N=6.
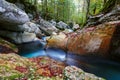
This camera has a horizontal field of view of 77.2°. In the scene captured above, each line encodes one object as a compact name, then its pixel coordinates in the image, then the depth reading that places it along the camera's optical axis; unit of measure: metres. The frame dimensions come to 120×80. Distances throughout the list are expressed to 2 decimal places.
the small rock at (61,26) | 17.26
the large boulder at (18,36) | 7.97
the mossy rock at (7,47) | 6.54
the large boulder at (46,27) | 12.26
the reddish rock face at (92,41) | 5.11
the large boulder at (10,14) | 6.58
